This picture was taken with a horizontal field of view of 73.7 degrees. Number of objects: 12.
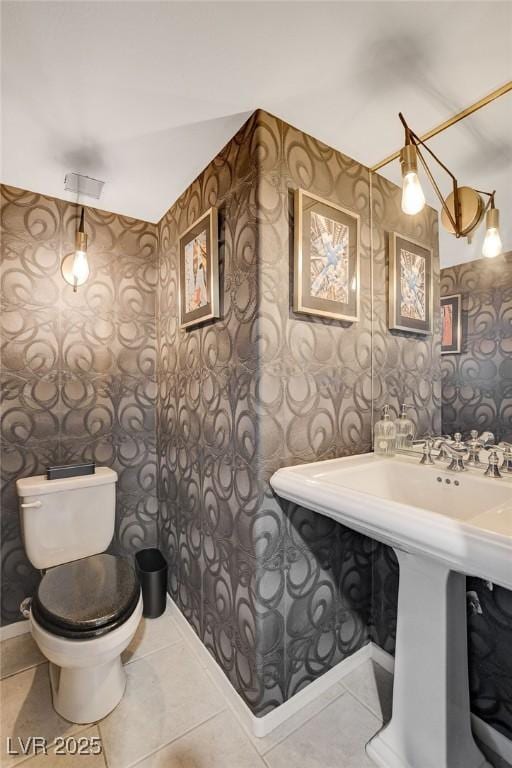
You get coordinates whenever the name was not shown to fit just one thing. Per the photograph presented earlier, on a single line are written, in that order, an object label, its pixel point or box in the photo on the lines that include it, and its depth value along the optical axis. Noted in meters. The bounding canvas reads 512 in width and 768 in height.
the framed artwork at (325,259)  1.25
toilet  1.20
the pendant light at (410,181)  1.07
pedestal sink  0.96
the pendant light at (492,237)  1.15
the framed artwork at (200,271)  1.41
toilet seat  1.19
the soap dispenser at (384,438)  1.43
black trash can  1.84
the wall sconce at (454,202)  1.08
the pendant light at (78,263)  1.66
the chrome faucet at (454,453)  1.14
